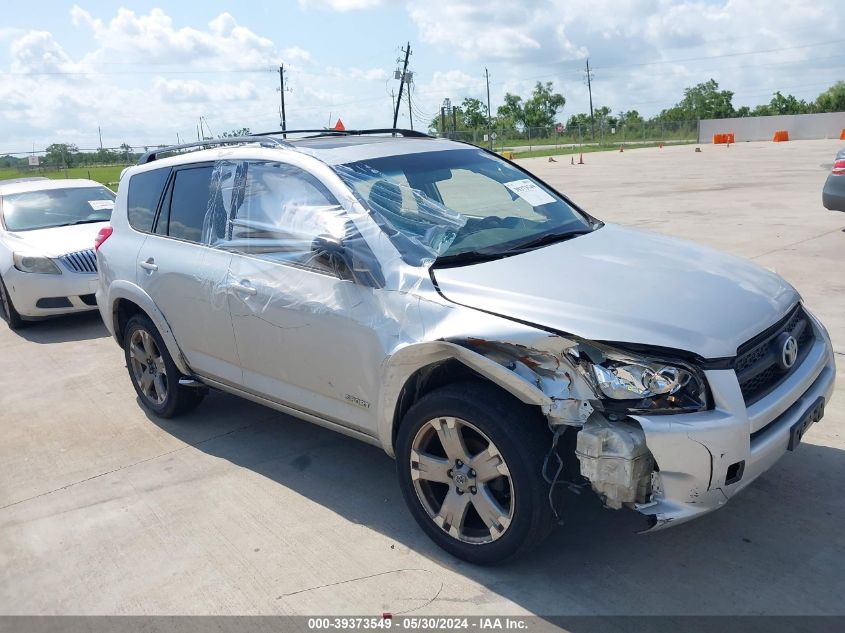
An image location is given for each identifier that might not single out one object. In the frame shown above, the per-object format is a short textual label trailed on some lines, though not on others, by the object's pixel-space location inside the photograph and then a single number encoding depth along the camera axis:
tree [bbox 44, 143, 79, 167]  38.84
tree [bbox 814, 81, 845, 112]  73.25
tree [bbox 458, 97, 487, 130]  91.62
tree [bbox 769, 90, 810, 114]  80.06
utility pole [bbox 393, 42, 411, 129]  50.87
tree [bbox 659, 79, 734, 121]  89.12
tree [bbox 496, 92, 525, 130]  101.44
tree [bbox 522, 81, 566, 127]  100.38
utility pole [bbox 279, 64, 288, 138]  63.47
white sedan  7.88
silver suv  2.77
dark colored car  9.75
